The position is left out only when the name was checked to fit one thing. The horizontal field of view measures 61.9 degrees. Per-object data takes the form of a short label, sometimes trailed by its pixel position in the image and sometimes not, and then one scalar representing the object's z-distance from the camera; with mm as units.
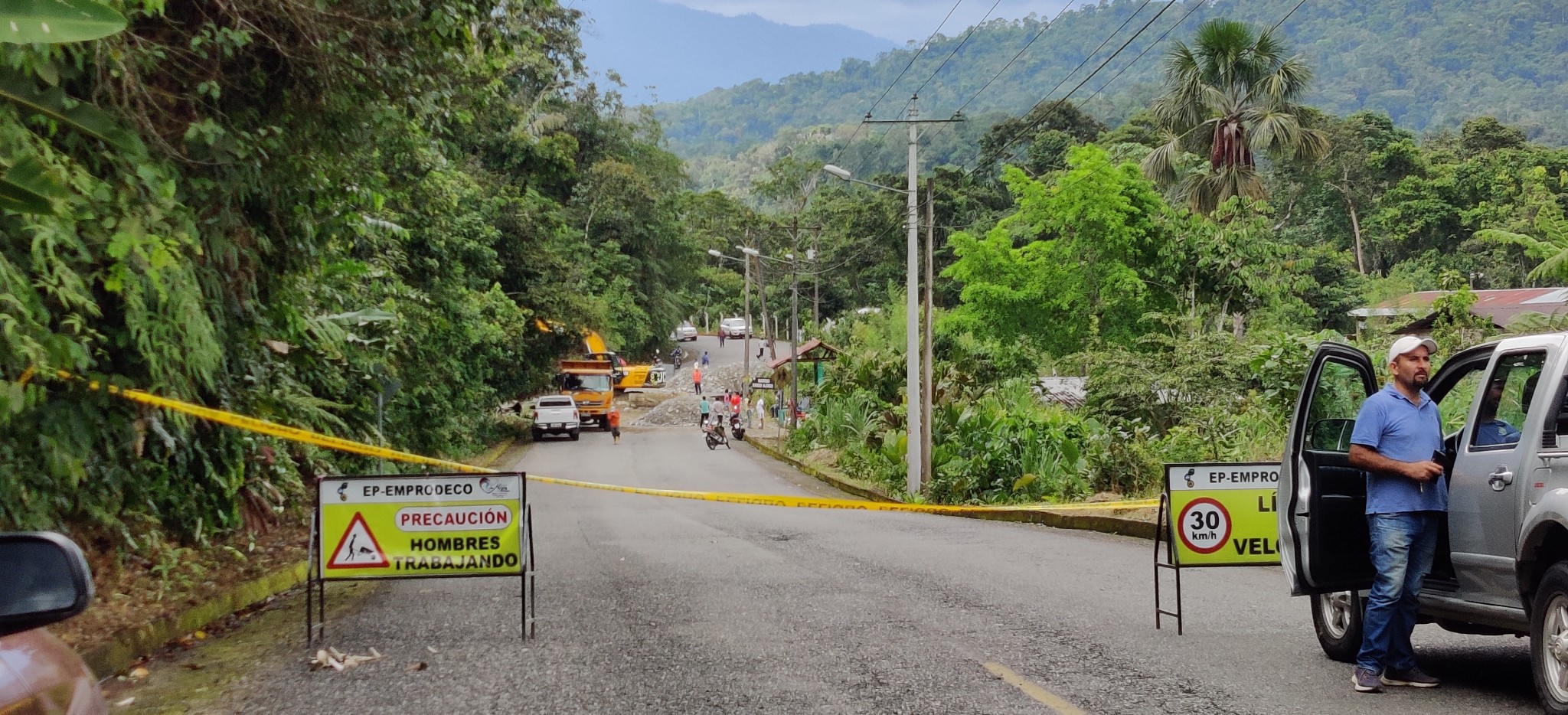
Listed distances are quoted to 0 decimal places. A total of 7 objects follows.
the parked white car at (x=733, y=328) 108062
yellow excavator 58094
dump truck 54781
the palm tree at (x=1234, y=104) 35812
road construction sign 8383
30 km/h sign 8555
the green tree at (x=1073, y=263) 40062
